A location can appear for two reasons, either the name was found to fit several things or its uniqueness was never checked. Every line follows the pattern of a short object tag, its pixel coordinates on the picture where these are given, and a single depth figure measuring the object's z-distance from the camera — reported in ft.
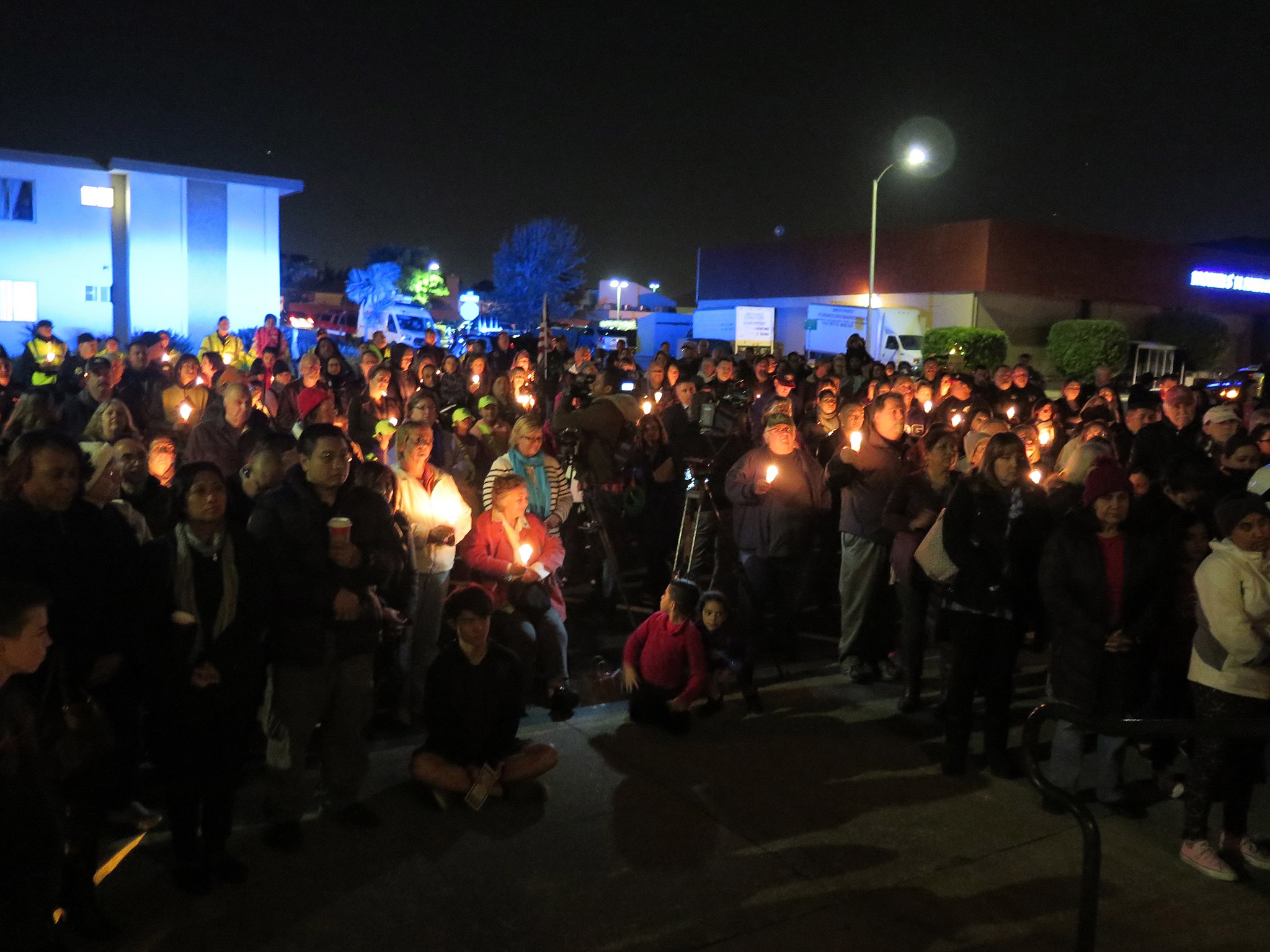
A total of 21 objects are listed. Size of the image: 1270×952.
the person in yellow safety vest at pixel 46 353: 39.68
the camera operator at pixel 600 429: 28.07
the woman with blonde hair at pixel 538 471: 21.72
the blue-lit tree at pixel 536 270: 206.80
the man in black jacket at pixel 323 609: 14.21
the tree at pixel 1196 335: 135.64
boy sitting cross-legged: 15.78
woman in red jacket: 19.70
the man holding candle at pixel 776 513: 23.12
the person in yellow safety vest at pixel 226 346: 47.62
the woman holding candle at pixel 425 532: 19.11
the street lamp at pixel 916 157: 64.08
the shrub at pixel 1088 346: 122.01
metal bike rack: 10.77
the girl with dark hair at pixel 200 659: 13.14
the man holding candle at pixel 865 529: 22.54
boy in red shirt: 19.08
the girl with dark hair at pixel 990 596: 17.83
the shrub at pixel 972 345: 114.52
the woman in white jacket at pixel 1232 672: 14.32
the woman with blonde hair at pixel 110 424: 19.57
